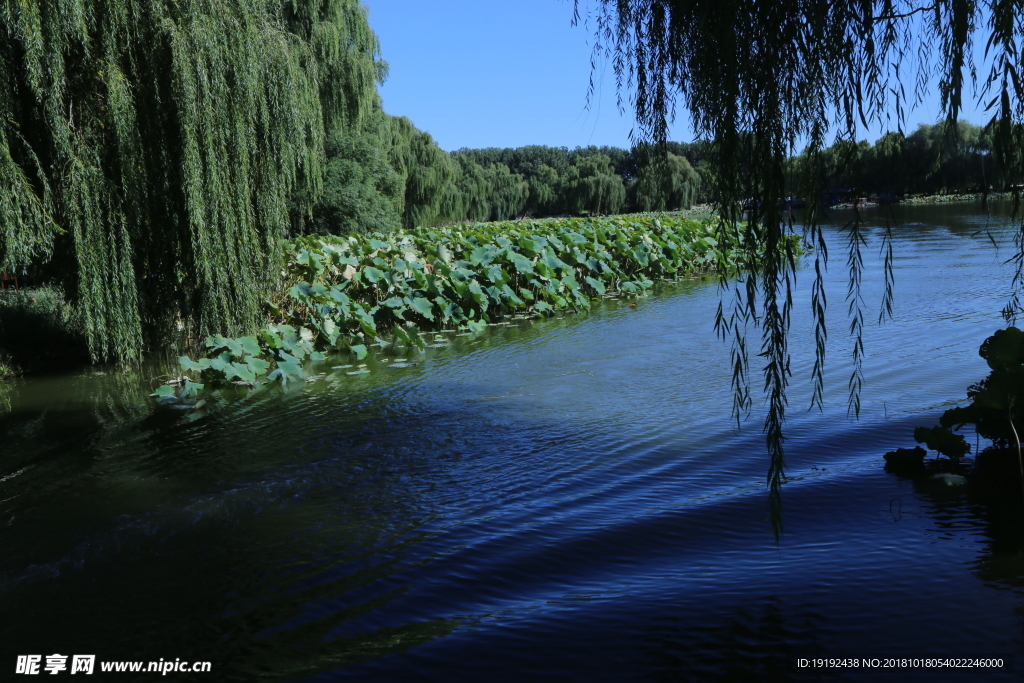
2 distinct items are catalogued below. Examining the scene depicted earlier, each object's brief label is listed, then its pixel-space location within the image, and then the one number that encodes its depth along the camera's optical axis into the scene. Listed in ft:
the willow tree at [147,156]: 21.08
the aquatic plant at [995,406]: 12.76
